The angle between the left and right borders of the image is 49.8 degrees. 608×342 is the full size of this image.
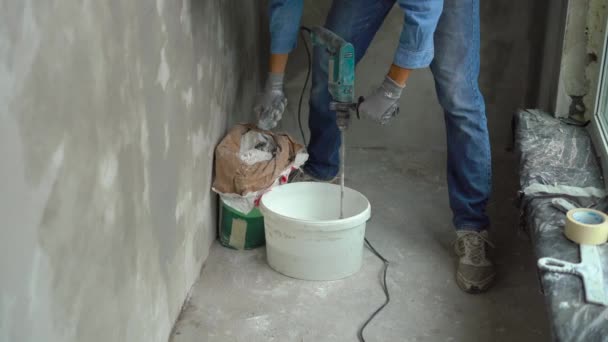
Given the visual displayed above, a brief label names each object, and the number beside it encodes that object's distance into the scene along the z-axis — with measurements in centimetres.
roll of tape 163
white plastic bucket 200
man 194
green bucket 221
